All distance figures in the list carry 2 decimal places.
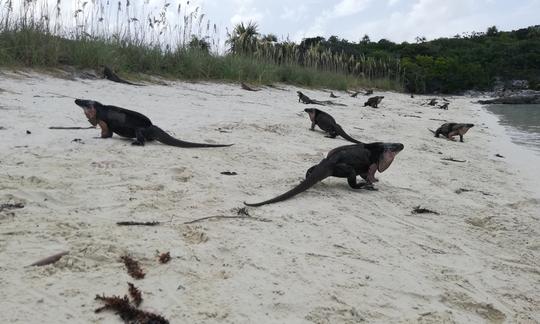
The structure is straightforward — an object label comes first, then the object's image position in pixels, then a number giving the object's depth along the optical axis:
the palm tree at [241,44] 15.52
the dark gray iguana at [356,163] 3.86
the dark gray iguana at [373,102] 12.49
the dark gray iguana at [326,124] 6.59
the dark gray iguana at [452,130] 8.12
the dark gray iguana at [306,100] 10.94
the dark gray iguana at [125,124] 4.60
